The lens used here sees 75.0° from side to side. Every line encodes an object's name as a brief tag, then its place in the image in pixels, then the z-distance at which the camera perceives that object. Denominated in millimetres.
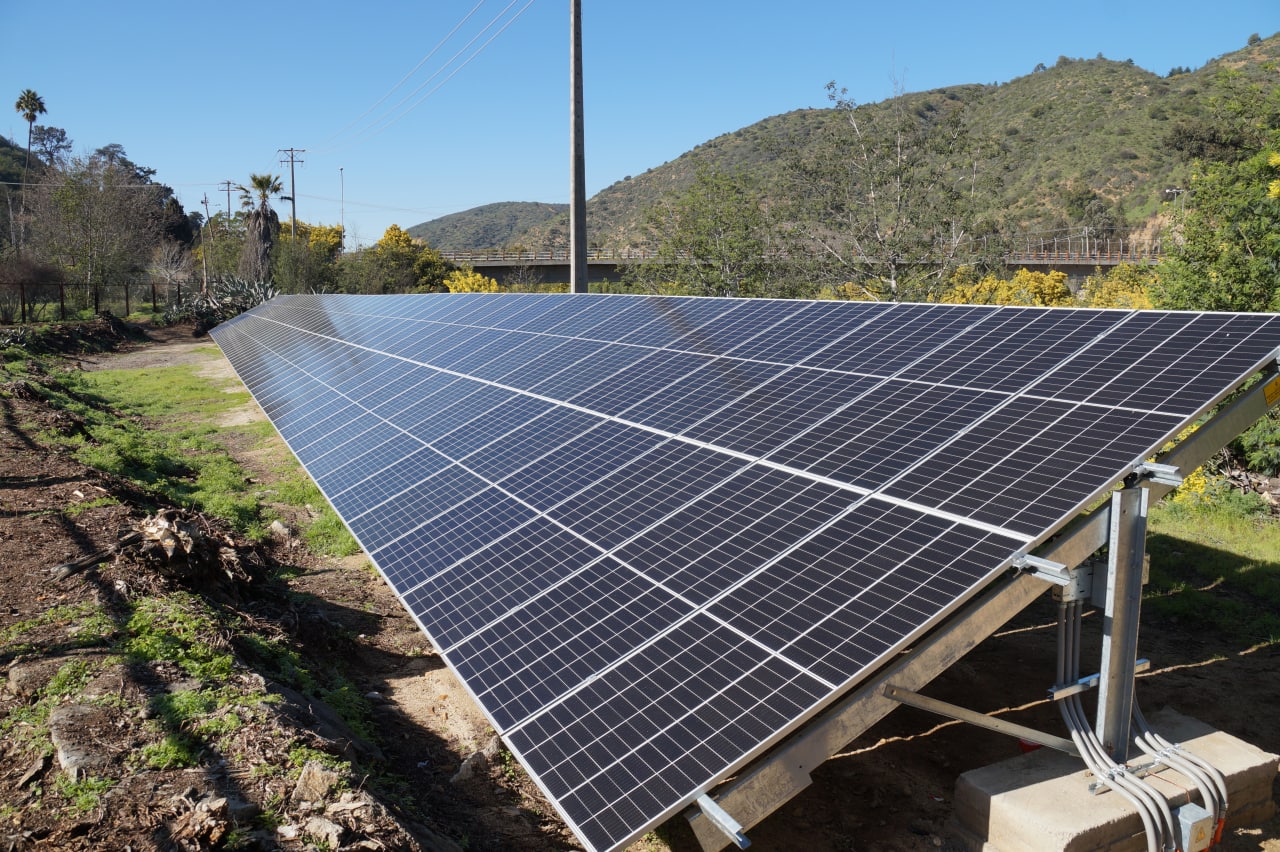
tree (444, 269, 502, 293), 65312
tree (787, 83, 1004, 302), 31016
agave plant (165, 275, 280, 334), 53753
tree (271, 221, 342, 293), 60062
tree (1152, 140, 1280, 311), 18656
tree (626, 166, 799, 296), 37281
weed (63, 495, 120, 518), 11984
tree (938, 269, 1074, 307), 31266
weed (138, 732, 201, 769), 6059
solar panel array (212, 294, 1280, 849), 5230
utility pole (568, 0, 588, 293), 21672
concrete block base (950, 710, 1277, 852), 5996
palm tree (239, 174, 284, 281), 71794
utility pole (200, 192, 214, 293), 66375
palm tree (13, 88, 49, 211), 90956
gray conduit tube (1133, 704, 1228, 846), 6277
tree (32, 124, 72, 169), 124375
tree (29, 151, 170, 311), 53750
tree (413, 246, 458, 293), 69756
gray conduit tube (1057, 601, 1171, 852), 6043
